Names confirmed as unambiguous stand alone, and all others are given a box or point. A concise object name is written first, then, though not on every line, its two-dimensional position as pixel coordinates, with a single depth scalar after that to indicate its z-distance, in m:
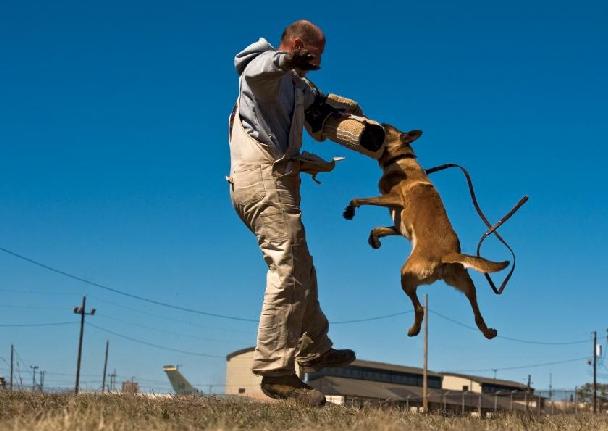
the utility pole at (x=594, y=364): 54.12
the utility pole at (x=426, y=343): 42.75
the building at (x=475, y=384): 95.50
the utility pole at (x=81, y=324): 52.14
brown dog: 6.71
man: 5.73
